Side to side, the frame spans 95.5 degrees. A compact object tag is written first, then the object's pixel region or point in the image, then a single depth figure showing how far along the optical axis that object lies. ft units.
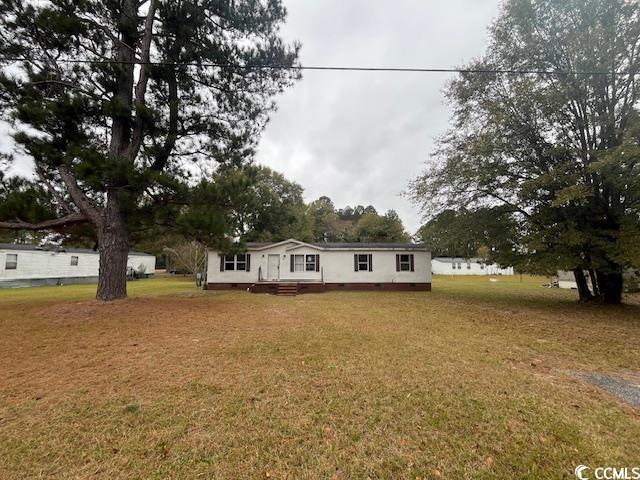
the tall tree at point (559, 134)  30.76
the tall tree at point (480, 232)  37.73
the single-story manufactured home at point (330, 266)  59.47
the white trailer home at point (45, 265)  64.33
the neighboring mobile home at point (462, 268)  136.05
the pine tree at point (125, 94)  27.86
